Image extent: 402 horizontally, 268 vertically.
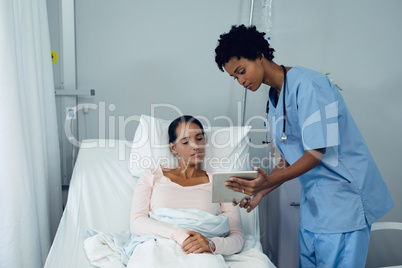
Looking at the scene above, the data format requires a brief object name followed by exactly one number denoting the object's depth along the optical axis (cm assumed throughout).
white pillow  176
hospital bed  147
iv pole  209
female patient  118
